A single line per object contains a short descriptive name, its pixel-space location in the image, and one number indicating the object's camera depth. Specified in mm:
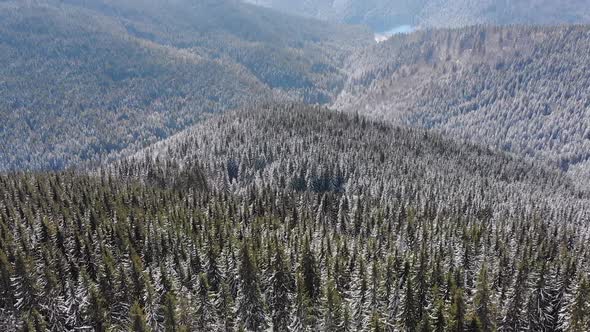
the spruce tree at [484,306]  53500
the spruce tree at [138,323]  48312
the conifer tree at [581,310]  52125
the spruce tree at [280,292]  63562
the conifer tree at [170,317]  50188
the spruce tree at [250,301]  62281
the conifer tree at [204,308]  58062
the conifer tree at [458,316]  51406
